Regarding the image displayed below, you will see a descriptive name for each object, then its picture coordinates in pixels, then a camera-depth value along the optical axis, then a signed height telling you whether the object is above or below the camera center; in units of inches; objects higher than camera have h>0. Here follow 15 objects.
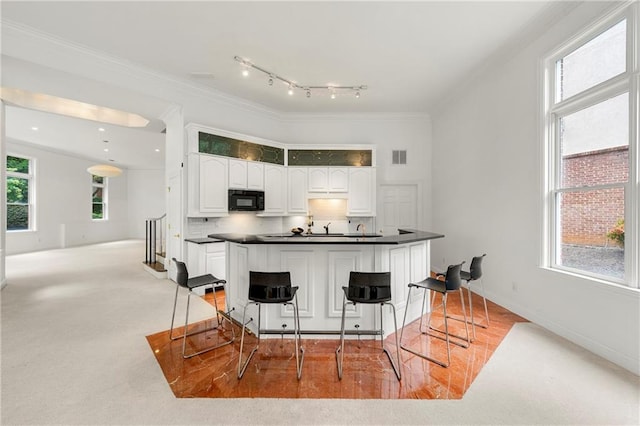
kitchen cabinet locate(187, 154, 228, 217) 185.0 +18.5
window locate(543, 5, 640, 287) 97.7 +25.0
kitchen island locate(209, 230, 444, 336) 115.0 -25.3
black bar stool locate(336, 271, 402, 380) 94.0 -26.7
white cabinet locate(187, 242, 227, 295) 179.0 -32.0
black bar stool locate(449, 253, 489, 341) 124.3 -27.1
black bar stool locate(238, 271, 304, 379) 92.7 -26.5
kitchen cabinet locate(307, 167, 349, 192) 236.7 +28.8
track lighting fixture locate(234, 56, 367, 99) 168.2 +89.4
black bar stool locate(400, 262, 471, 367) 103.0 -30.5
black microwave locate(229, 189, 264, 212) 199.8 +8.5
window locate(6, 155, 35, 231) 316.5 +20.6
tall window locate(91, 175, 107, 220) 413.3 +21.3
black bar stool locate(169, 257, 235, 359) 106.2 -29.2
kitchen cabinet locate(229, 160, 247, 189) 200.8 +28.4
